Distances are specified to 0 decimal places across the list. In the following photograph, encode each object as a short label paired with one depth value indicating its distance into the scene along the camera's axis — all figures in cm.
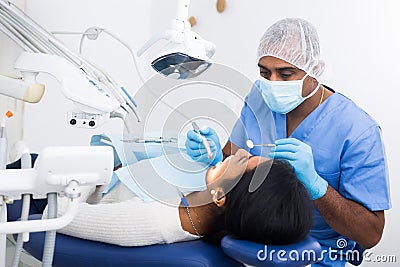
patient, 125
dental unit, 90
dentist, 150
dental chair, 117
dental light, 130
